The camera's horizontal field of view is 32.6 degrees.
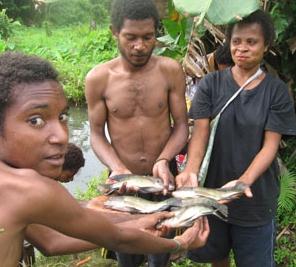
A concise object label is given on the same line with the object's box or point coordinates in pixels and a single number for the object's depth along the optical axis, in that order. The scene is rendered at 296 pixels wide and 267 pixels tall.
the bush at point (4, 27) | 14.64
